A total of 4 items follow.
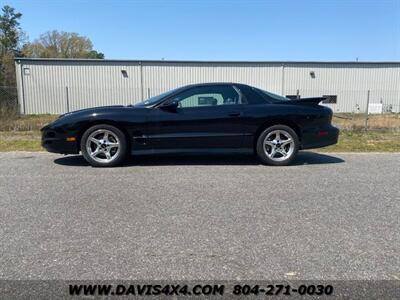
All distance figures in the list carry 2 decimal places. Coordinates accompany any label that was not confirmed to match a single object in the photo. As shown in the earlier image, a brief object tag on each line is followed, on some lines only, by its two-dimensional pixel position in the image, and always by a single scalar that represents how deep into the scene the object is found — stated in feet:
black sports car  21.25
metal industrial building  81.35
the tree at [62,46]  199.62
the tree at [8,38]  131.04
